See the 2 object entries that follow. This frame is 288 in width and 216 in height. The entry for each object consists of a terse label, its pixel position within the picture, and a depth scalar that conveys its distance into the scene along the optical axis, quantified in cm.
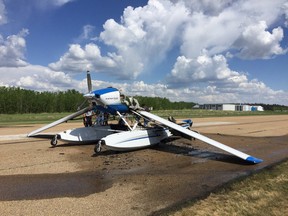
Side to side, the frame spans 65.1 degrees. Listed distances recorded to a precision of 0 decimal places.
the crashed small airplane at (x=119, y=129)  883
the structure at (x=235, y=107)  12563
